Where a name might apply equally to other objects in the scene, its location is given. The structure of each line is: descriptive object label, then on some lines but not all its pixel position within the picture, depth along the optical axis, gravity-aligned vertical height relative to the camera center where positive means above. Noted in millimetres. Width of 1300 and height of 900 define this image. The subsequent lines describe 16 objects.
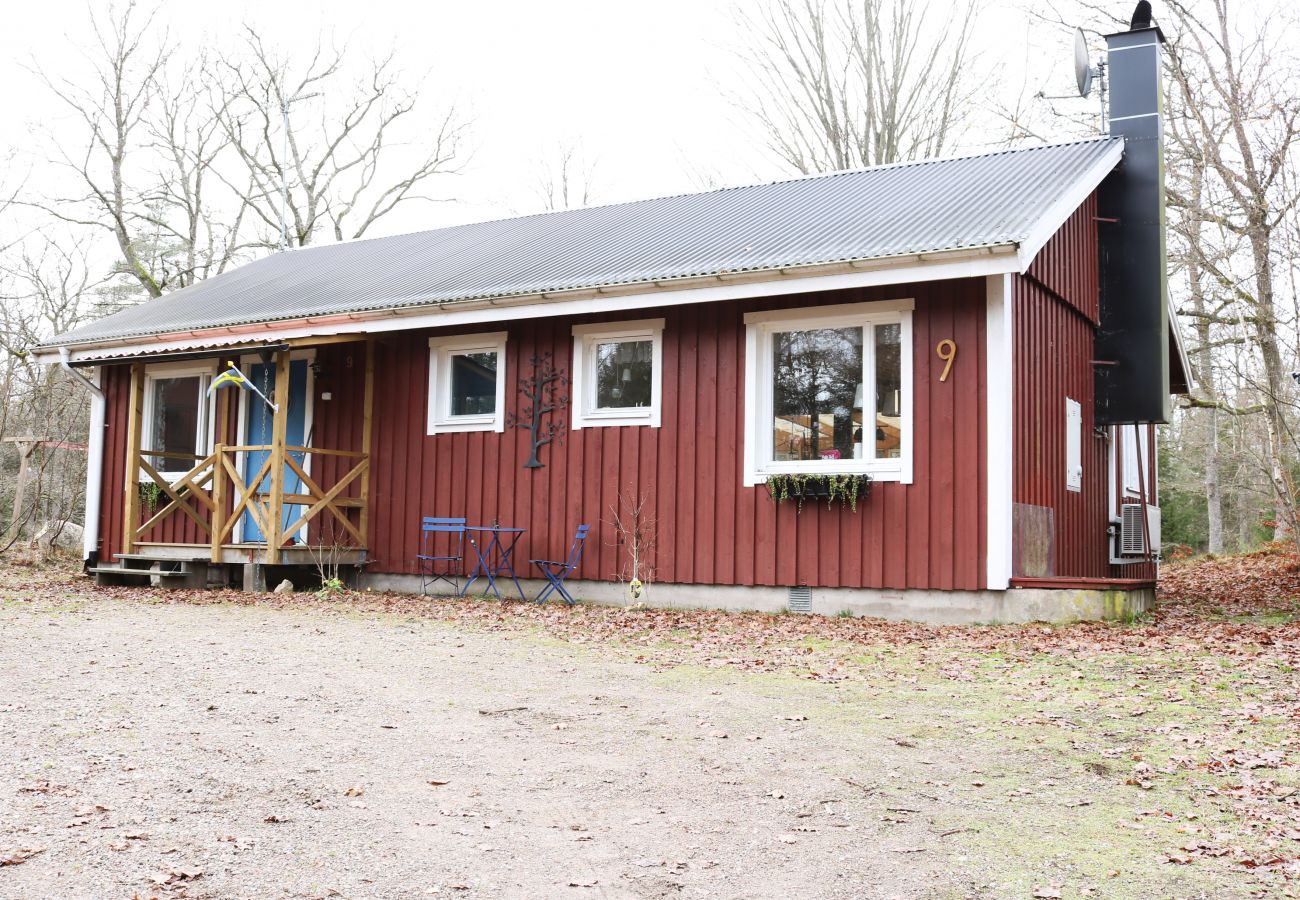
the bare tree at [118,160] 27281 +8210
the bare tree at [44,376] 22469 +2716
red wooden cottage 10281 +1316
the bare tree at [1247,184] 13875 +4432
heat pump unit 14172 -27
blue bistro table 12320 -296
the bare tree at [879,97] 23672 +8618
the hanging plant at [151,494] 14492 +280
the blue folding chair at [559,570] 11711 -465
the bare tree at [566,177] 31844 +9287
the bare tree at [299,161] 29109 +8883
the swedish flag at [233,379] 12787 +1494
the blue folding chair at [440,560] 12602 -398
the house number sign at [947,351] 10281 +1527
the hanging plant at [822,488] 10516 +347
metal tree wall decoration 12320 +1274
